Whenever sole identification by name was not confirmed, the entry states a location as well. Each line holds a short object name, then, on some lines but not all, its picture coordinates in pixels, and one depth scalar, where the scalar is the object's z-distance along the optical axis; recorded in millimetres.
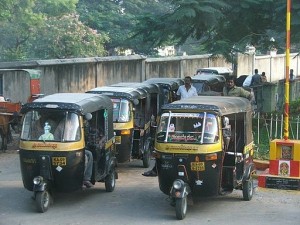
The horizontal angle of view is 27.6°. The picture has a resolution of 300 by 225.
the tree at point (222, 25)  16984
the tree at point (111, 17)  44906
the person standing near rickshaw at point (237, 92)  15156
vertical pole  13125
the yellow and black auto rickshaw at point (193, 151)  10391
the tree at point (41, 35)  38281
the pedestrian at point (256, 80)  24689
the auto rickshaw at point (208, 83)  22438
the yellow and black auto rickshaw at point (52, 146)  10930
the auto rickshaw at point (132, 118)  14383
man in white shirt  16125
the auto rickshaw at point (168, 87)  19016
